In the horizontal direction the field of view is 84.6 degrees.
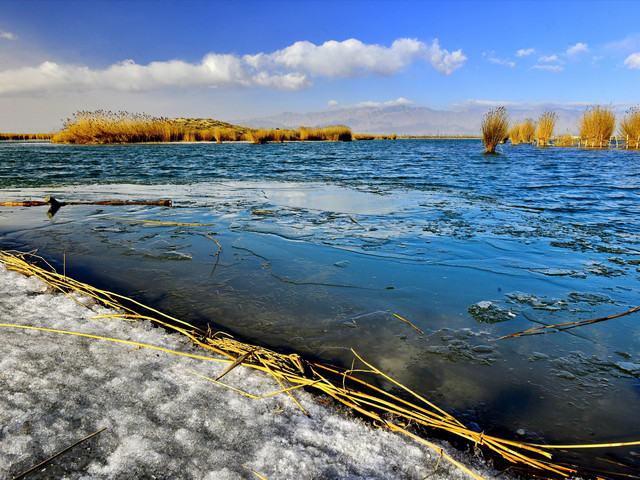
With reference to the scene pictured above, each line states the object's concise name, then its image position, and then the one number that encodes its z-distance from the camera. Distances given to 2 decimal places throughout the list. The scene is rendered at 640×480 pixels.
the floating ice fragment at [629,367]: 1.79
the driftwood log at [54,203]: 5.12
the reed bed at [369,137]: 68.20
